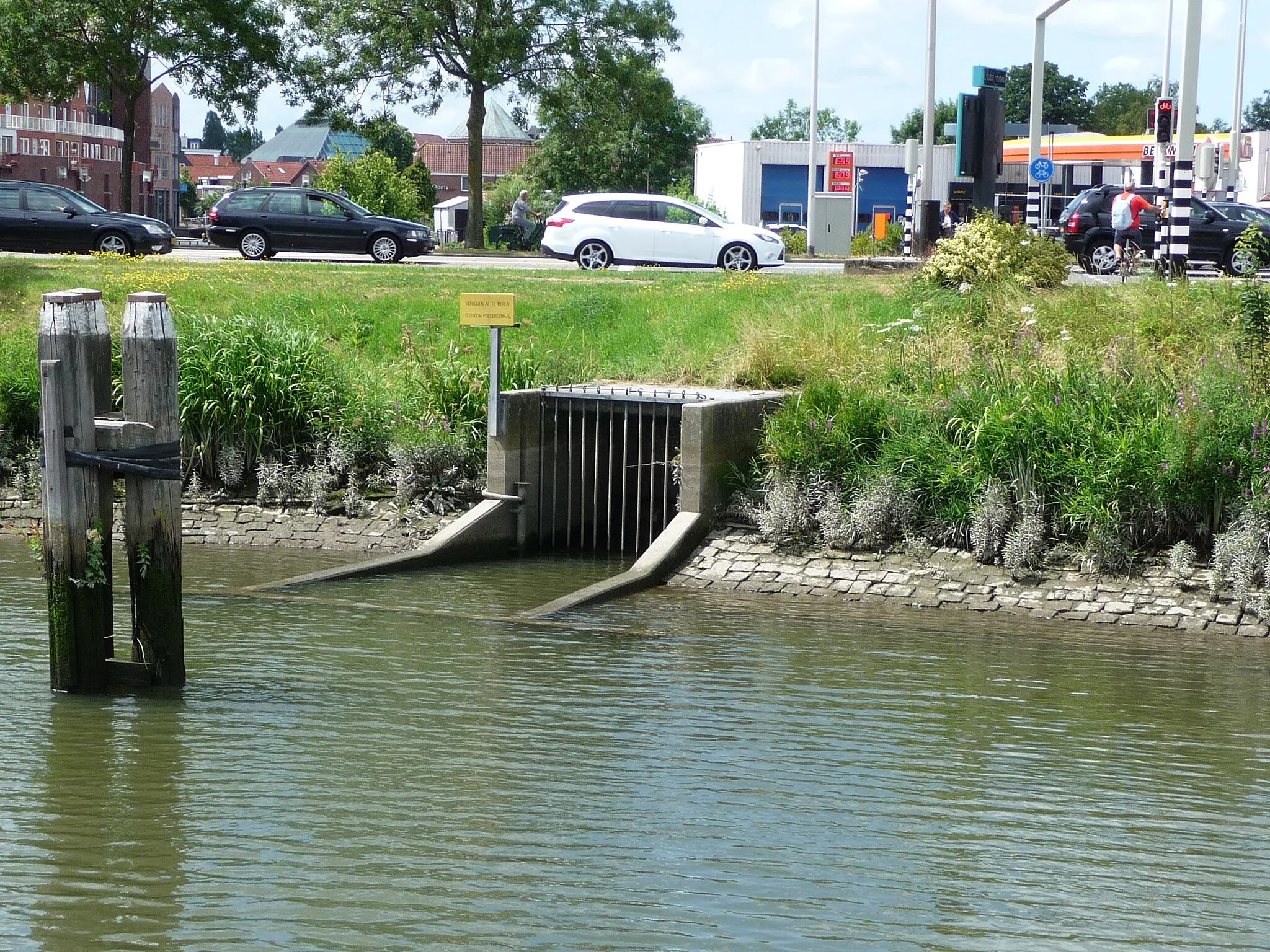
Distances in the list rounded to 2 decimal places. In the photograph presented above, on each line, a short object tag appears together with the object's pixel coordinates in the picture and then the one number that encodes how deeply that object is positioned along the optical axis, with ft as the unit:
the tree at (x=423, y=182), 222.69
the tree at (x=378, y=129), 133.49
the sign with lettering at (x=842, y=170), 146.92
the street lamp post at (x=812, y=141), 146.00
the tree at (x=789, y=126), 415.03
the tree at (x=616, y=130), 132.36
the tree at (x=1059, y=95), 340.18
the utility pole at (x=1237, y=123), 132.98
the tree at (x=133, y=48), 122.21
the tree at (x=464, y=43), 127.13
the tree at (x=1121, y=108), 342.23
